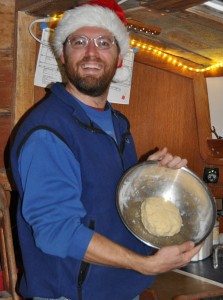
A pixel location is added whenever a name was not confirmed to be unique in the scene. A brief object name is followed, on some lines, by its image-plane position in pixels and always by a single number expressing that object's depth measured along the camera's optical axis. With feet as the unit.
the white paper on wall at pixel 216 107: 8.53
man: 3.60
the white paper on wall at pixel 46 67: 5.97
